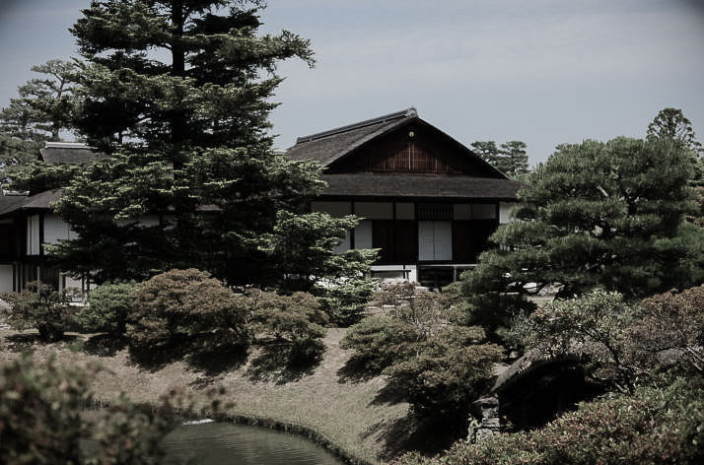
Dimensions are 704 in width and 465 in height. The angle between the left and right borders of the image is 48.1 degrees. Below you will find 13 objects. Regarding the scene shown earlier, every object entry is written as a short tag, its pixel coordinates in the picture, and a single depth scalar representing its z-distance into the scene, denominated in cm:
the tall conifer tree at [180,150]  2264
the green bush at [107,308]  2217
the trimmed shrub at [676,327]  1091
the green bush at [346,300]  2262
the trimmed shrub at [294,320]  1959
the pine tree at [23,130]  4650
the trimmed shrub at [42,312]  2228
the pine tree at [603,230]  1647
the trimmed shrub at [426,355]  1426
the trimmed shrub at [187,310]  2064
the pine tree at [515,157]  6419
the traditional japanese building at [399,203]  2728
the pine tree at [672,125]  4366
